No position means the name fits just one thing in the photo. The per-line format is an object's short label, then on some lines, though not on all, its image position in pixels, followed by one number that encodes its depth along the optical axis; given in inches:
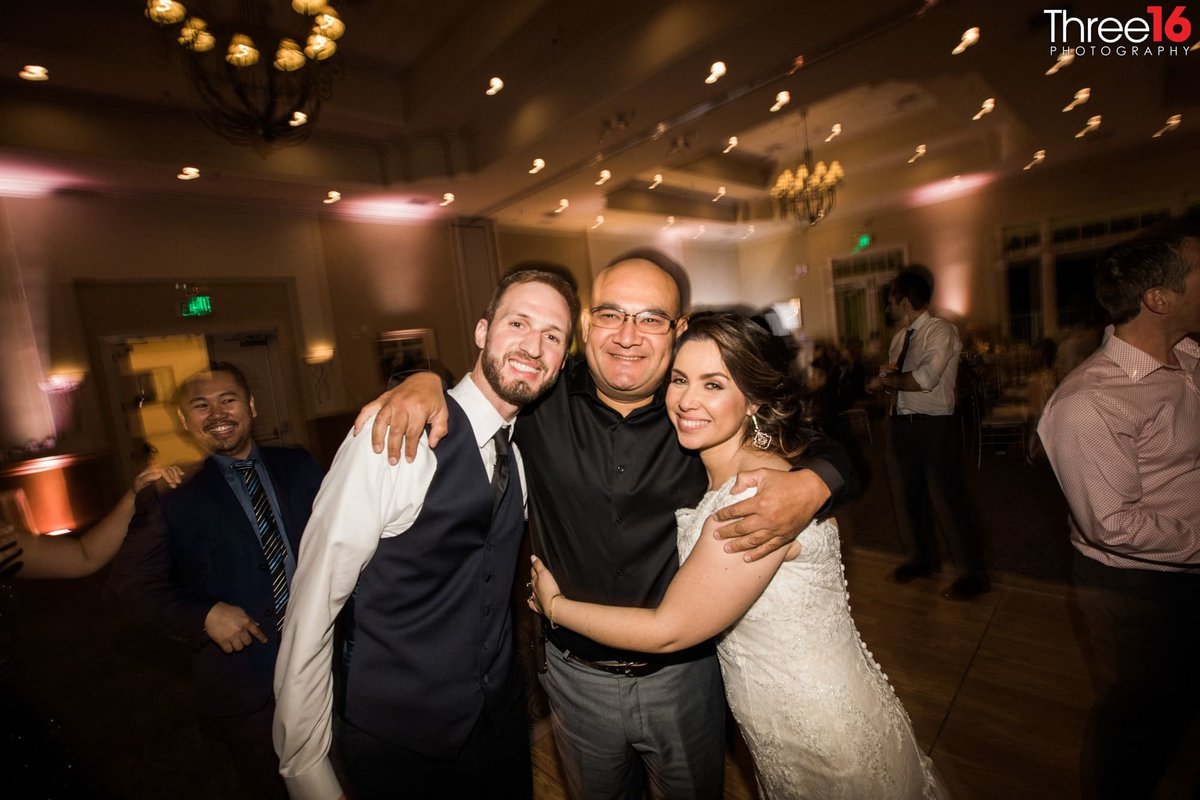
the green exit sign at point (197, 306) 257.7
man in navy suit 63.3
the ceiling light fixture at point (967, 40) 163.2
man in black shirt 57.0
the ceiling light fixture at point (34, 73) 168.4
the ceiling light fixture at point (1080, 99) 210.8
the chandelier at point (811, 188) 278.1
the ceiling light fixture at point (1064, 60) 180.2
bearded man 44.1
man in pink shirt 59.9
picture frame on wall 319.9
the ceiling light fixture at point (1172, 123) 227.3
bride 45.9
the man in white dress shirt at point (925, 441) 129.7
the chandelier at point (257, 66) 123.2
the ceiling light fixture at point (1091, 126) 233.8
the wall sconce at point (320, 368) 292.5
